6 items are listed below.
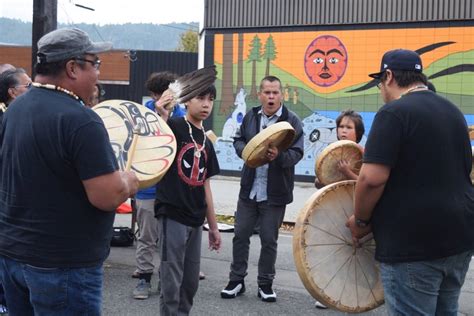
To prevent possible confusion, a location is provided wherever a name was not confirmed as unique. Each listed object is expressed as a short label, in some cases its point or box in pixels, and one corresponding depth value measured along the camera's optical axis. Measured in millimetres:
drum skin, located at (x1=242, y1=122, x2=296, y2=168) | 5699
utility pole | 8727
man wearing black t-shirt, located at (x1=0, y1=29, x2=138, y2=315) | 2922
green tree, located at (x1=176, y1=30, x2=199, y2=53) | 46719
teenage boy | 4785
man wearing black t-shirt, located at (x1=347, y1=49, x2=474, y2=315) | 3369
